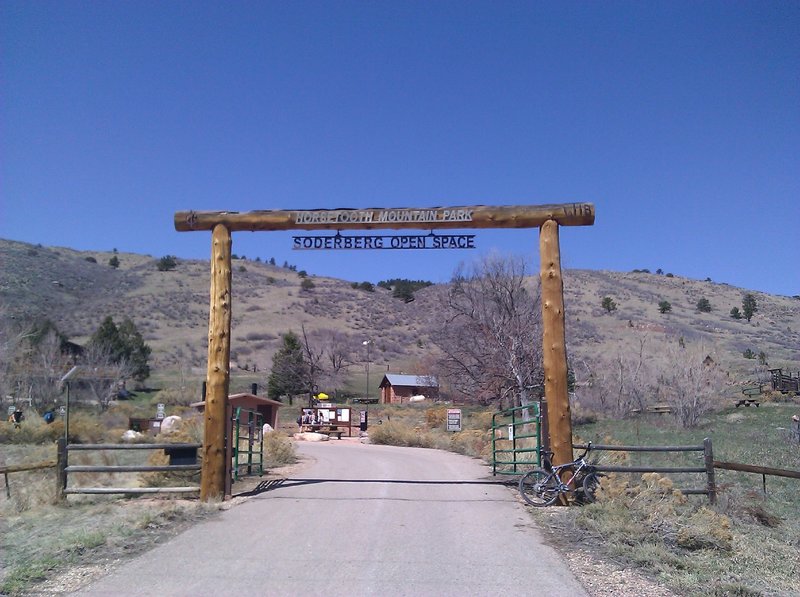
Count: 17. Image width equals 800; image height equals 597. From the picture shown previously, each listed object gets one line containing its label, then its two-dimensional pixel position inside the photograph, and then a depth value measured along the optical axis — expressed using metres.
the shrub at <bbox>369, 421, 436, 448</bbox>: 29.46
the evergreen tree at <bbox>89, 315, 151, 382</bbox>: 50.16
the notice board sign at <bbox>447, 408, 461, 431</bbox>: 31.33
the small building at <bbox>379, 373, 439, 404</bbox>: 58.50
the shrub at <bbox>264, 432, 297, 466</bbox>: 19.80
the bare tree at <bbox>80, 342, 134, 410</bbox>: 42.50
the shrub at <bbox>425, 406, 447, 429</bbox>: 37.66
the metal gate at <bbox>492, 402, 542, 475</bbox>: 12.99
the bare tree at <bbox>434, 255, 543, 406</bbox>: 30.83
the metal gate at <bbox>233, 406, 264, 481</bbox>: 13.72
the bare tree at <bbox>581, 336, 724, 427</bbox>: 33.75
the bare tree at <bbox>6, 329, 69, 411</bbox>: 38.81
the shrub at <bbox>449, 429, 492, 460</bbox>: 22.31
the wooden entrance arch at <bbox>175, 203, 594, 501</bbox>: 12.33
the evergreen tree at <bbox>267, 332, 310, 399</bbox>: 55.12
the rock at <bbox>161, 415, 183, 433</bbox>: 27.78
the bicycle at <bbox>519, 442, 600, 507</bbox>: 11.62
